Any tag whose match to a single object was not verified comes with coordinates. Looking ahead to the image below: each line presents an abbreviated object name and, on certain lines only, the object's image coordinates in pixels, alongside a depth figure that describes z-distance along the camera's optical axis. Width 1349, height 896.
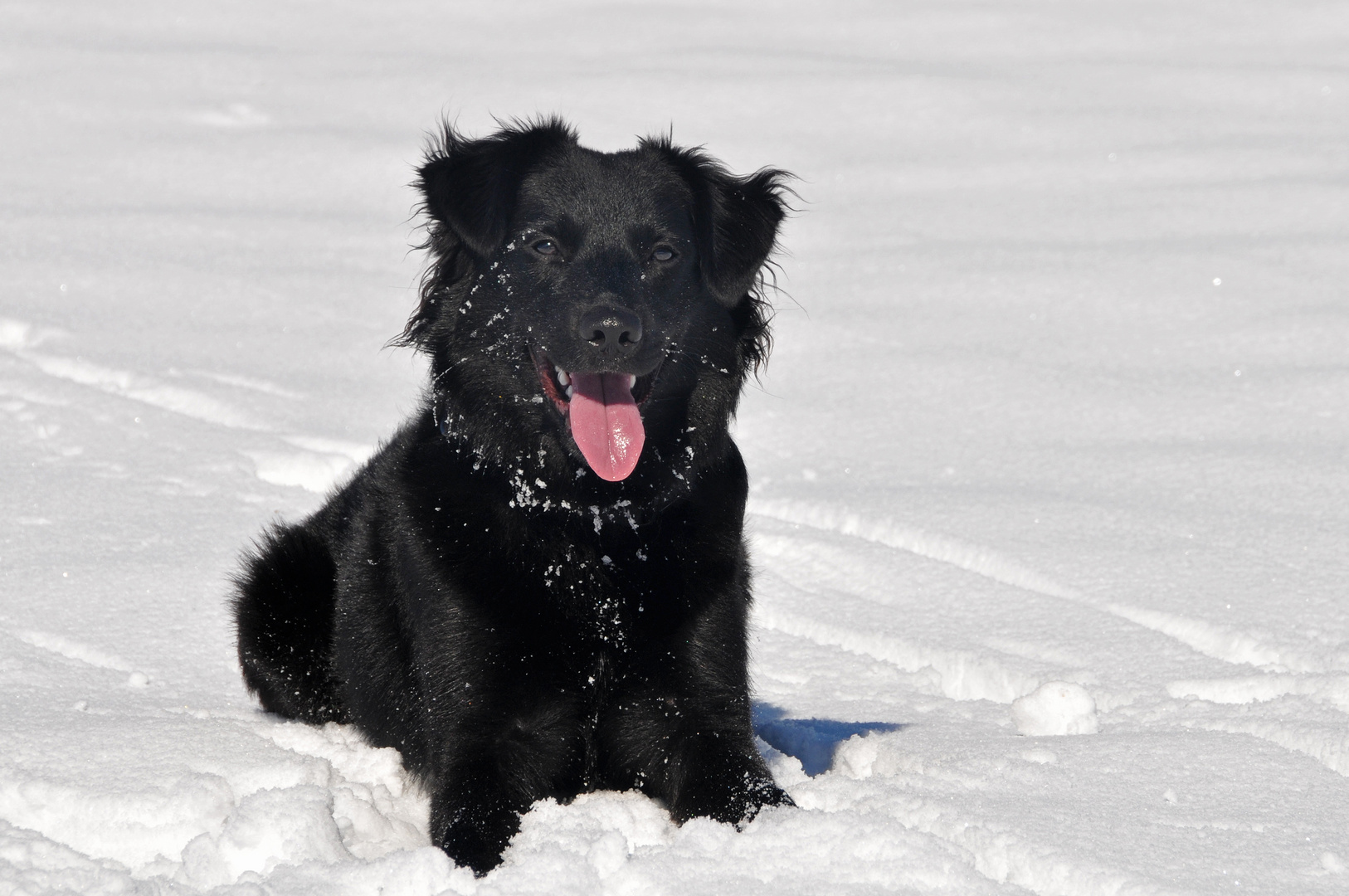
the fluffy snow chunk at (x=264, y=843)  5.58
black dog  6.53
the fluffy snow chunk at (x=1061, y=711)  7.60
